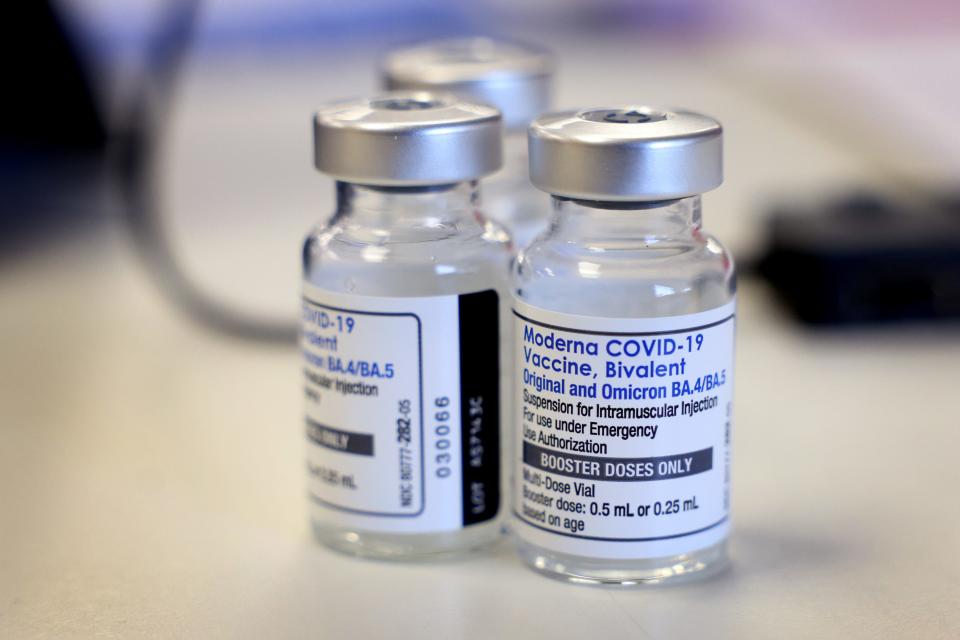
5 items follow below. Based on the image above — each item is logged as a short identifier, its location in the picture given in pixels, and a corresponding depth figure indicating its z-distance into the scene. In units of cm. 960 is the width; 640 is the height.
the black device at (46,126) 40
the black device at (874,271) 30
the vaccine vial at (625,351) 21
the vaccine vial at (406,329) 22
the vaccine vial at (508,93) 26
